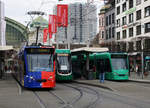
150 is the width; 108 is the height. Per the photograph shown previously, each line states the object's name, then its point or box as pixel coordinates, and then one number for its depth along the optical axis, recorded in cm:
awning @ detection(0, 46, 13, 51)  2720
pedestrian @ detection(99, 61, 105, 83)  2321
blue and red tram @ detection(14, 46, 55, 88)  1766
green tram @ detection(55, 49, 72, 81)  2612
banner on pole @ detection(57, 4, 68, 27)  3375
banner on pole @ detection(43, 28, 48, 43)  4838
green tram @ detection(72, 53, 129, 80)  2794
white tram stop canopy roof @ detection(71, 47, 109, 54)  2718
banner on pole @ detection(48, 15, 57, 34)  3784
